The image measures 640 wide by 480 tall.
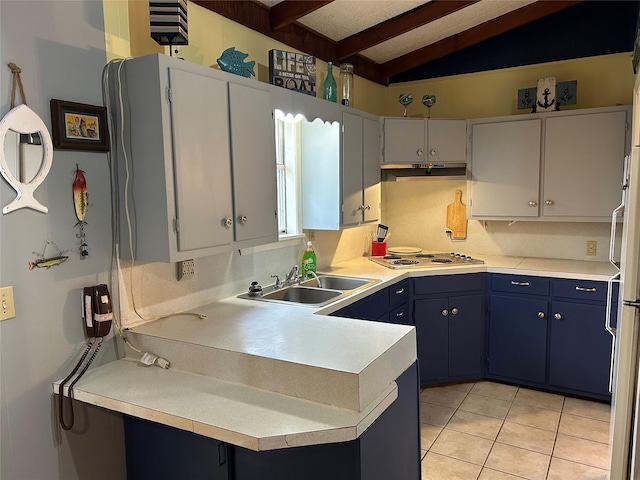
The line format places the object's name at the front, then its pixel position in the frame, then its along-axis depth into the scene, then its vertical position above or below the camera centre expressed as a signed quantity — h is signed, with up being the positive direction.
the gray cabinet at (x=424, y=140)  3.83 +0.46
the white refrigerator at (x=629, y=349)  2.12 -0.71
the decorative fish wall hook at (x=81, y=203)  1.89 -0.01
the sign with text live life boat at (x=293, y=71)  2.84 +0.78
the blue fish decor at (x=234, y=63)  2.35 +0.68
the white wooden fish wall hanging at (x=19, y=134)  1.65 +0.20
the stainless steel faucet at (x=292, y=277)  3.09 -0.51
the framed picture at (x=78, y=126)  1.81 +0.29
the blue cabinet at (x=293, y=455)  1.63 -0.95
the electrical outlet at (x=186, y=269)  2.40 -0.35
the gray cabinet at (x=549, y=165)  3.46 +0.24
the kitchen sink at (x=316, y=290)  2.81 -0.57
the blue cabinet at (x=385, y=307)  2.85 -0.71
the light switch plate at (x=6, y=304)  1.67 -0.36
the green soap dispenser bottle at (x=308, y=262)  3.29 -0.44
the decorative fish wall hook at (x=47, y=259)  1.78 -0.22
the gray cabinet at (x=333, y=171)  3.25 +0.19
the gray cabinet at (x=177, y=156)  1.91 +0.19
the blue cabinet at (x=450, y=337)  3.63 -1.08
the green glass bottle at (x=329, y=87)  3.31 +0.77
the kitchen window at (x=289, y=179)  3.29 +0.14
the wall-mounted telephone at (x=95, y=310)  1.93 -0.44
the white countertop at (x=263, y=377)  1.53 -0.67
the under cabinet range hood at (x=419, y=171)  3.87 +0.22
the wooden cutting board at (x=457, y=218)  4.23 -0.19
